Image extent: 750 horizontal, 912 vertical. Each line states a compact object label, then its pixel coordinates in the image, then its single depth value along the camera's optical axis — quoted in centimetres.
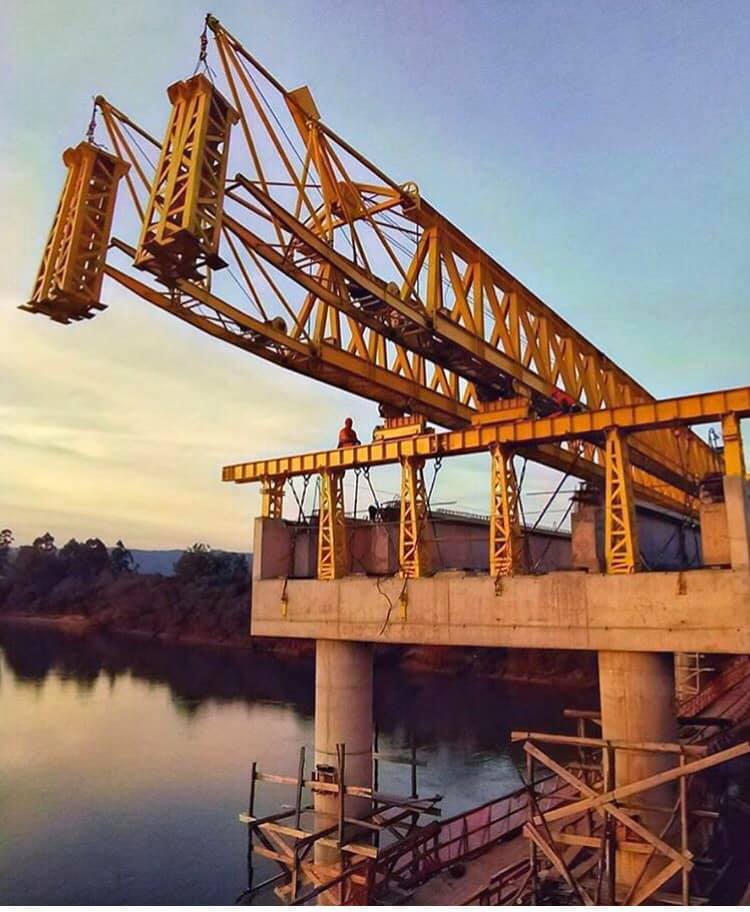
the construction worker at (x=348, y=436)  2034
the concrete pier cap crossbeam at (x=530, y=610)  1333
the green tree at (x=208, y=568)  9900
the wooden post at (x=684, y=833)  1195
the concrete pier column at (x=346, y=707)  1752
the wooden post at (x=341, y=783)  1547
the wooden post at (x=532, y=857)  1333
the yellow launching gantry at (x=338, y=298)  1247
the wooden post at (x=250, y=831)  1662
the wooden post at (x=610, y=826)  1265
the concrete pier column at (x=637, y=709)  1373
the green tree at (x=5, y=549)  13902
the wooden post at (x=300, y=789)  1600
